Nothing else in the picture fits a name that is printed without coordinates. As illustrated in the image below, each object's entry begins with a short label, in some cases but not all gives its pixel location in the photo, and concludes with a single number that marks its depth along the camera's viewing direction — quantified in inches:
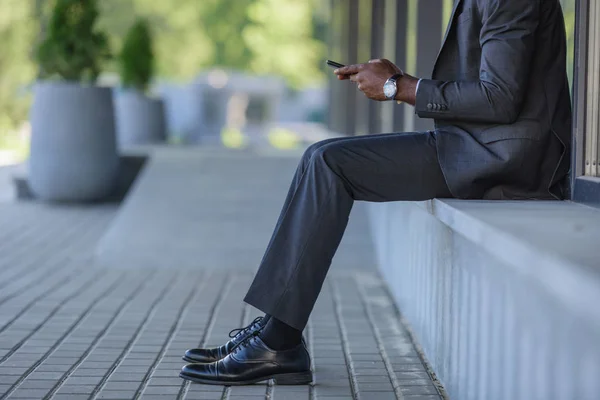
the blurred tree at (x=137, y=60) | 1135.1
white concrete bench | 120.7
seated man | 205.5
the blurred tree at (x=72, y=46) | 659.6
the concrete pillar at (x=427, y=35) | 381.4
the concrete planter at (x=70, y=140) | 639.5
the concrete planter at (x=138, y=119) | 1072.4
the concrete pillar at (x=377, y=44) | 553.1
